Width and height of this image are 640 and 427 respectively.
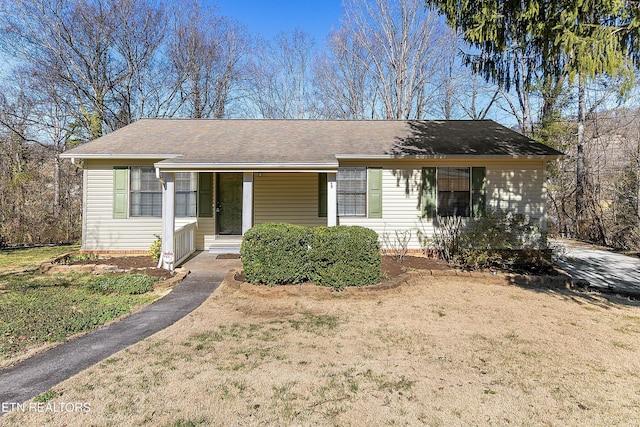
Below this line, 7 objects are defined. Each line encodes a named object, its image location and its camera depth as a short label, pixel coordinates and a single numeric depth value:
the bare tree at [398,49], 19.39
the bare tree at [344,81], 21.78
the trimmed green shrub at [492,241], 7.46
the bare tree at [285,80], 23.09
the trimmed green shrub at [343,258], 5.96
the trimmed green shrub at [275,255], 5.89
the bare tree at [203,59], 19.91
